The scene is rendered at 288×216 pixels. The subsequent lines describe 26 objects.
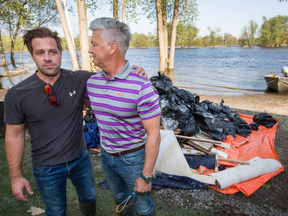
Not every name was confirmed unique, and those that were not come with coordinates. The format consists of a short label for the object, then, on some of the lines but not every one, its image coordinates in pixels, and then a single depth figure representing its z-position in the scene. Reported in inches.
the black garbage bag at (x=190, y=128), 182.8
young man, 70.0
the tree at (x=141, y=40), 5502.0
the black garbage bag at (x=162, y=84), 199.3
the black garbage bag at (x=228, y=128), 203.3
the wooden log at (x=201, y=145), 166.9
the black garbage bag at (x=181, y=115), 190.5
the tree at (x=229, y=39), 4854.8
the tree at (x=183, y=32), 800.3
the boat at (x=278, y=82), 406.0
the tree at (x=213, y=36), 4744.1
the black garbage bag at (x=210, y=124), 193.0
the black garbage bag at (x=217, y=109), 223.6
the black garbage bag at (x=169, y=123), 185.6
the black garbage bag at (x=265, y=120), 222.8
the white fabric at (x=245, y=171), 128.2
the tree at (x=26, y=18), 735.5
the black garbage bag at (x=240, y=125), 210.4
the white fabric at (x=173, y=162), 130.7
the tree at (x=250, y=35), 3775.6
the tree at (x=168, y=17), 672.1
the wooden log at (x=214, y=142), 172.0
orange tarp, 128.3
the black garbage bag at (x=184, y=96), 214.7
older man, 63.7
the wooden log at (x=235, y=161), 145.9
